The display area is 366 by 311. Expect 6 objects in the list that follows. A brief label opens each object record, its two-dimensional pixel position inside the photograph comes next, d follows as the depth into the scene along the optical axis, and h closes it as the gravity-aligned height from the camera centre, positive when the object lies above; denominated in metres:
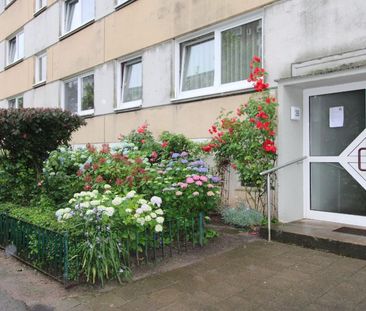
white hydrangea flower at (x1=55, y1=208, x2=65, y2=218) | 4.41 -0.56
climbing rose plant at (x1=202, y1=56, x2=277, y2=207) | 6.02 +0.50
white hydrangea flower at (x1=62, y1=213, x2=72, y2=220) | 4.33 -0.58
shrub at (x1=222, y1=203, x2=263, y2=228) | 6.04 -0.80
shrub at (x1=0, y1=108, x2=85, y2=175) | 6.49 +0.55
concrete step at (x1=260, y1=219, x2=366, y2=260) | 4.67 -0.91
